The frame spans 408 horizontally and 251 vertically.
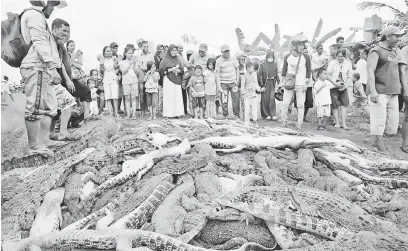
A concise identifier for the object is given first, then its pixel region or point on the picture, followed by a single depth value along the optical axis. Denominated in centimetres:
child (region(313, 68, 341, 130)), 843
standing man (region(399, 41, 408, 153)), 637
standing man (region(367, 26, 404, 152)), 605
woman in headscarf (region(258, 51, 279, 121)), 945
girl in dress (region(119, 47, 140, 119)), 873
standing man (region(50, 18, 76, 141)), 511
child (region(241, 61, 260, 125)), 914
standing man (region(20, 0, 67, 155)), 436
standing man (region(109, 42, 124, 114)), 888
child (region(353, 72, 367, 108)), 994
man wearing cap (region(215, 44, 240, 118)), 905
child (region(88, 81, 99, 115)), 931
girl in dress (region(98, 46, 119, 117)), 875
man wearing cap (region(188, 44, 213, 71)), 927
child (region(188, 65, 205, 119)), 892
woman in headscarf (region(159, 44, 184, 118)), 890
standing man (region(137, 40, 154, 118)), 927
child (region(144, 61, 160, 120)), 891
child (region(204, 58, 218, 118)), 901
